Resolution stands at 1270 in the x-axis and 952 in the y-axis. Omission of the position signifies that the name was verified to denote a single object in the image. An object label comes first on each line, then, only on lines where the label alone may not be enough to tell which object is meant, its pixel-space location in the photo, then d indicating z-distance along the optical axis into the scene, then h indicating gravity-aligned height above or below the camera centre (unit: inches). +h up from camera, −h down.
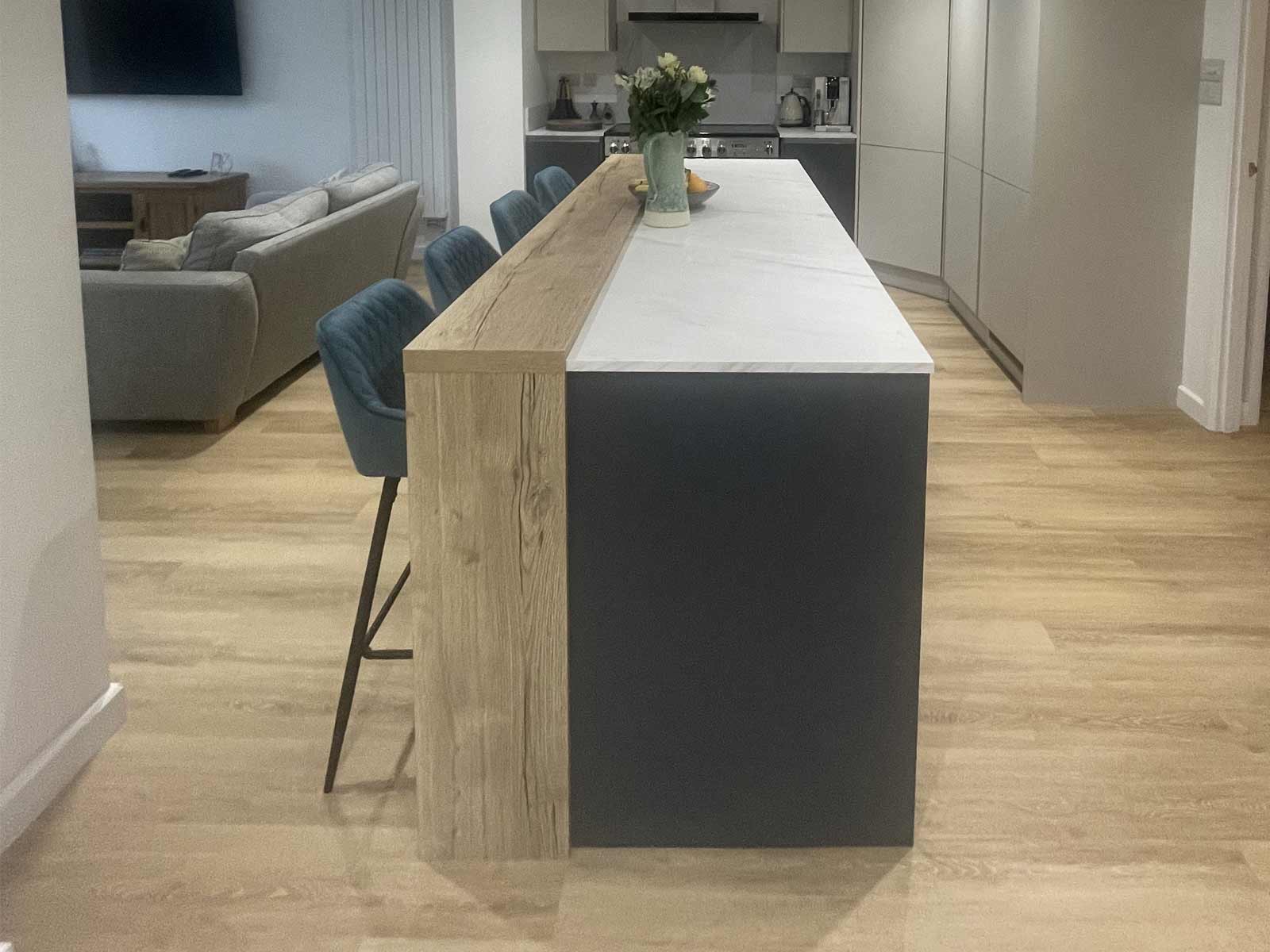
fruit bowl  170.6 -5.7
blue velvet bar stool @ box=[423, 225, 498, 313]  129.6 -10.5
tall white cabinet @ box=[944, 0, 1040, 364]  223.1 -2.9
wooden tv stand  344.8 -13.1
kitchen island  90.9 -27.1
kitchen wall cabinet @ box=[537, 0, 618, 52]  322.0 +26.0
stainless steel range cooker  322.0 +0.2
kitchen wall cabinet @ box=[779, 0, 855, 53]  325.1 +25.7
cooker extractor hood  331.0 +28.6
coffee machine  335.3 +9.5
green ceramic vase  153.3 -4.8
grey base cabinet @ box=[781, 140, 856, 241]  324.5 -5.1
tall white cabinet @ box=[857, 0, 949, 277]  298.0 +3.0
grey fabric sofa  195.9 -24.5
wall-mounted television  355.3 +24.3
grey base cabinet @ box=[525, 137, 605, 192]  319.3 -1.9
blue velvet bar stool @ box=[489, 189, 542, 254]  163.3 -8.1
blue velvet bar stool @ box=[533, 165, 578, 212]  209.8 -5.9
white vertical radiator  355.3 +13.6
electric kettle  337.1 +7.6
